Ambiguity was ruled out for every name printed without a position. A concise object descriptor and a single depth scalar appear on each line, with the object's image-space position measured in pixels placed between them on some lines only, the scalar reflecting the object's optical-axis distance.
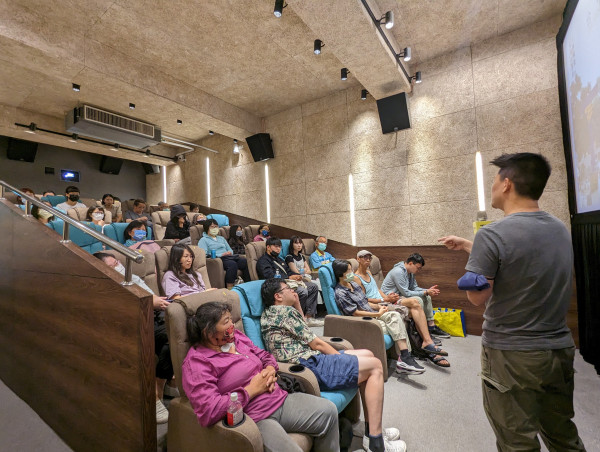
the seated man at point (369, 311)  2.71
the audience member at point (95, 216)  4.42
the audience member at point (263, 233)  5.62
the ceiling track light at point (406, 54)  4.04
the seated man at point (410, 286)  3.49
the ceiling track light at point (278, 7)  3.08
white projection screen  2.26
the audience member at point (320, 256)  4.82
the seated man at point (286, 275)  3.77
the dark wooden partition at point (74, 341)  1.40
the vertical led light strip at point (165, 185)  8.75
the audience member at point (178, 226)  4.91
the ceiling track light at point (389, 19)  3.28
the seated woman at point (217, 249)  4.43
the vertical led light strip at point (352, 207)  5.30
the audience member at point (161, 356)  1.97
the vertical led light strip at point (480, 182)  4.13
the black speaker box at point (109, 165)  8.46
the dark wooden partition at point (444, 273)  3.83
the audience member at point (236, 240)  5.37
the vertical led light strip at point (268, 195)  6.48
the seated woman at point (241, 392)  1.31
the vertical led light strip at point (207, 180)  7.60
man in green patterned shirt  1.75
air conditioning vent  5.48
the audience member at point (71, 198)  4.87
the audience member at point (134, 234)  3.76
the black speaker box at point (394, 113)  4.65
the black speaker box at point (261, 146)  6.27
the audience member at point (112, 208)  5.63
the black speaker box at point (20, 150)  6.88
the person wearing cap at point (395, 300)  3.06
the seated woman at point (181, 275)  2.81
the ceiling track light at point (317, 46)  3.83
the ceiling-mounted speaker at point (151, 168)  8.88
